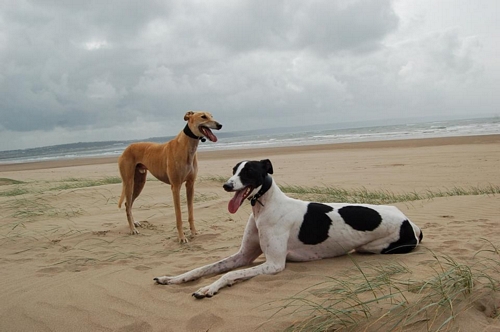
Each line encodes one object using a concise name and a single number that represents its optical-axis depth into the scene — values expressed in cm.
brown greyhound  609
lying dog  394
